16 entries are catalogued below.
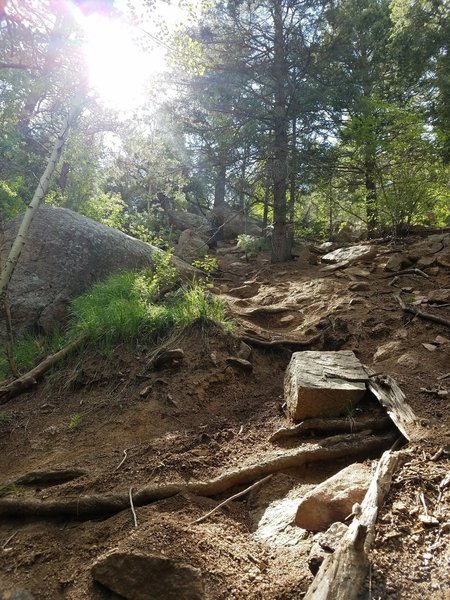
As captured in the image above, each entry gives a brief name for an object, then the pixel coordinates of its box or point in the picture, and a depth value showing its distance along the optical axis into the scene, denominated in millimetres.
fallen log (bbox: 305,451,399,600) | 1468
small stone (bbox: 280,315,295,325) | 5900
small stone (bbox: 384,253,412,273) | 6759
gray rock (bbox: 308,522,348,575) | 1711
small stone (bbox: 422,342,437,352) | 4102
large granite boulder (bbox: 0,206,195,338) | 6215
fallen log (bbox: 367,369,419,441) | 2785
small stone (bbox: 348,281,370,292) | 6206
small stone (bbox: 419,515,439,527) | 1831
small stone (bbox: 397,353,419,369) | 3854
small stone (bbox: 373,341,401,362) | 4298
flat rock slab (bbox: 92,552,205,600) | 1765
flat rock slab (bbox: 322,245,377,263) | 7664
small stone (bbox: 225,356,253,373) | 4452
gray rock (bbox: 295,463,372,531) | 2047
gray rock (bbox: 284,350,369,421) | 3246
